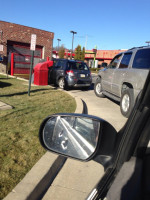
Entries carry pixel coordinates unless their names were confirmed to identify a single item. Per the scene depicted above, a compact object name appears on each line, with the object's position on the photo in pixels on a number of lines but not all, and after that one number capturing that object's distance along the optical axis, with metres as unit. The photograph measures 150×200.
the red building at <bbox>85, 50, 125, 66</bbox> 40.56
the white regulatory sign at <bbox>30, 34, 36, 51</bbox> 6.78
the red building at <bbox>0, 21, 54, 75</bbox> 16.86
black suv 9.95
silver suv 5.26
